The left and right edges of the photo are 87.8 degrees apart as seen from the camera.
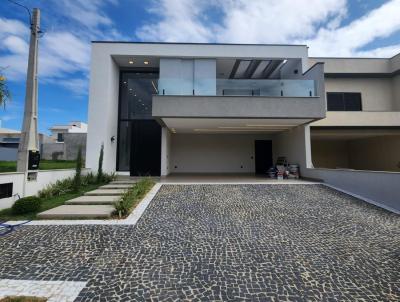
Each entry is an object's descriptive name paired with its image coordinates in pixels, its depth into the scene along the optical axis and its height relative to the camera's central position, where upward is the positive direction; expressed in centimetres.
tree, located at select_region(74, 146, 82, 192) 836 -68
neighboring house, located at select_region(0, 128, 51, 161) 2030 +225
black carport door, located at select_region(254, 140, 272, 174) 1509 +51
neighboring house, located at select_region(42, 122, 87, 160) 2258 +147
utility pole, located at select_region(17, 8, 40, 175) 715 +200
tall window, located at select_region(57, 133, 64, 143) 3353 +385
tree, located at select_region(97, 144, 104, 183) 998 -43
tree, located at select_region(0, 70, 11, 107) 664 +220
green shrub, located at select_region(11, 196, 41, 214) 566 -123
